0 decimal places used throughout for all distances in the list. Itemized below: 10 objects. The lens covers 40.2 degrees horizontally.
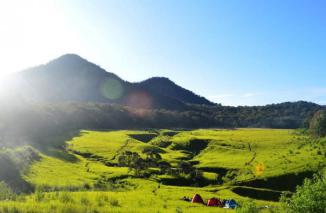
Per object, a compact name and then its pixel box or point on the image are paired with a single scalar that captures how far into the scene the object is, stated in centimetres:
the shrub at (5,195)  4275
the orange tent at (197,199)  6274
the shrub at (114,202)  4605
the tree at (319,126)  15139
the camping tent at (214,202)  6206
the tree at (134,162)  9959
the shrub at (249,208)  3656
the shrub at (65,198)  4221
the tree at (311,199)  3659
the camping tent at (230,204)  6069
